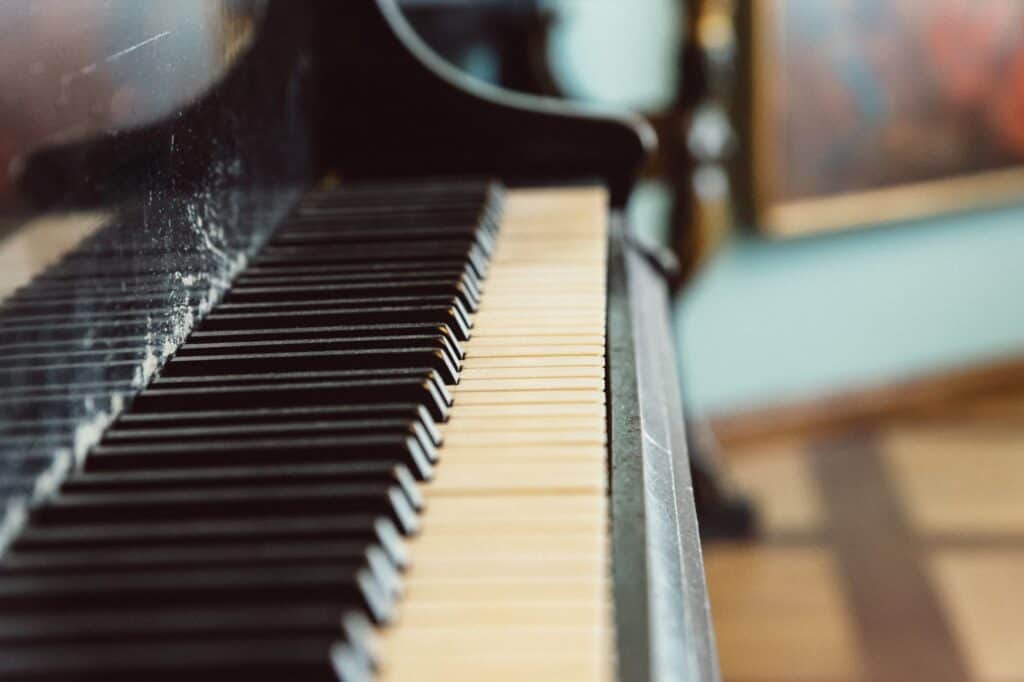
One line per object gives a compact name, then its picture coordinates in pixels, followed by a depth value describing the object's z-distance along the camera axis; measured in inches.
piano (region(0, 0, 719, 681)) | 23.7
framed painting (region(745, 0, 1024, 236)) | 65.2
